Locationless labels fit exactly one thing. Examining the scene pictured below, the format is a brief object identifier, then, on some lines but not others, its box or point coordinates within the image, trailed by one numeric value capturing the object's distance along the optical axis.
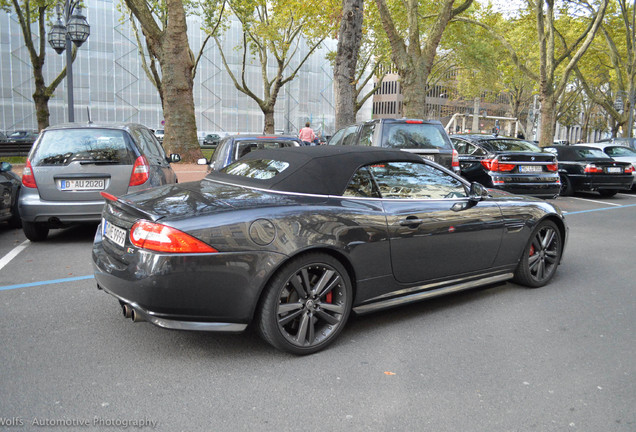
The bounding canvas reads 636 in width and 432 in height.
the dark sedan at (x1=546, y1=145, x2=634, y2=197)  14.21
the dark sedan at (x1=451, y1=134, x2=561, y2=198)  11.12
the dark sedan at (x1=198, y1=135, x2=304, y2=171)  8.67
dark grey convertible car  3.30
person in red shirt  20.56
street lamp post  14.57
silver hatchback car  6.88
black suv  9.66
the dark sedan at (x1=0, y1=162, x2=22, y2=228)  7.68
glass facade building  43.22
